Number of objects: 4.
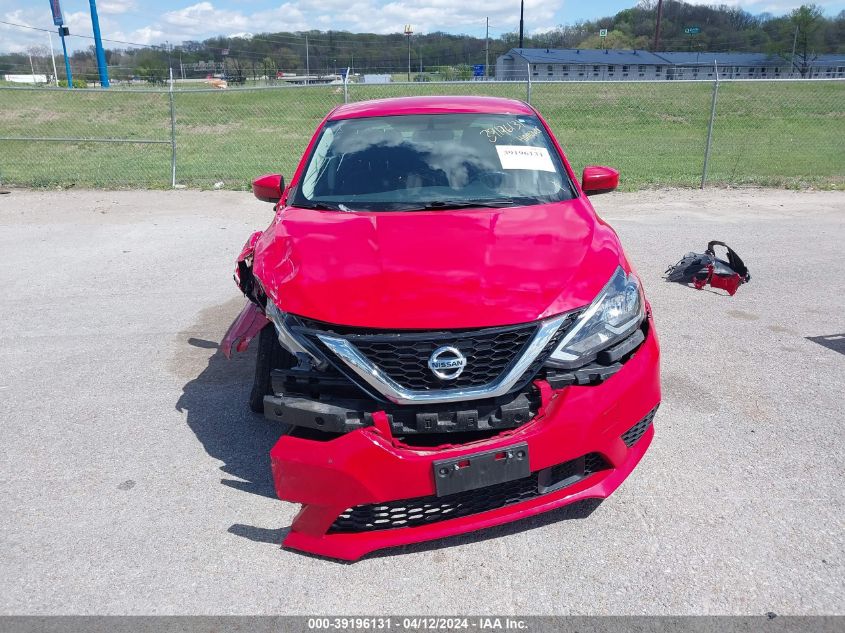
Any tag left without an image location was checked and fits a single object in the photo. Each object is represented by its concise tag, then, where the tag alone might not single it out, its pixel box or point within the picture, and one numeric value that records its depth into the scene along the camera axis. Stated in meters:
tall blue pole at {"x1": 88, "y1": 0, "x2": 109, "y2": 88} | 39.53
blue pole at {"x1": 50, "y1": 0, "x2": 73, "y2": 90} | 51.30
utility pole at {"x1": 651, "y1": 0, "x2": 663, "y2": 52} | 63.72
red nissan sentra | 2.54
